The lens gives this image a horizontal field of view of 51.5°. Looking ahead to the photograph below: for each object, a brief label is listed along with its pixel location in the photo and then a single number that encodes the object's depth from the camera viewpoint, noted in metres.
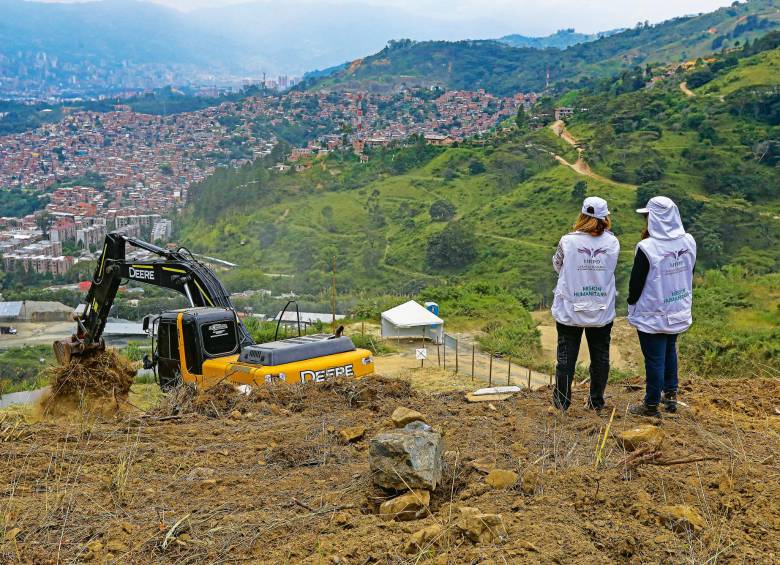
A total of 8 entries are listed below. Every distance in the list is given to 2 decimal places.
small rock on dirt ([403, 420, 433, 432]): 3.96
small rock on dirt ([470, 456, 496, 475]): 3.99
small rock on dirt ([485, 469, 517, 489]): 3.75
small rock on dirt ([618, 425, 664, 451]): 4.21
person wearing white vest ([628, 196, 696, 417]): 5.16
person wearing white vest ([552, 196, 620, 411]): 5.24
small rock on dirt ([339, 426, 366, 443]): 4.97
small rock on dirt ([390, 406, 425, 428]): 4.51
